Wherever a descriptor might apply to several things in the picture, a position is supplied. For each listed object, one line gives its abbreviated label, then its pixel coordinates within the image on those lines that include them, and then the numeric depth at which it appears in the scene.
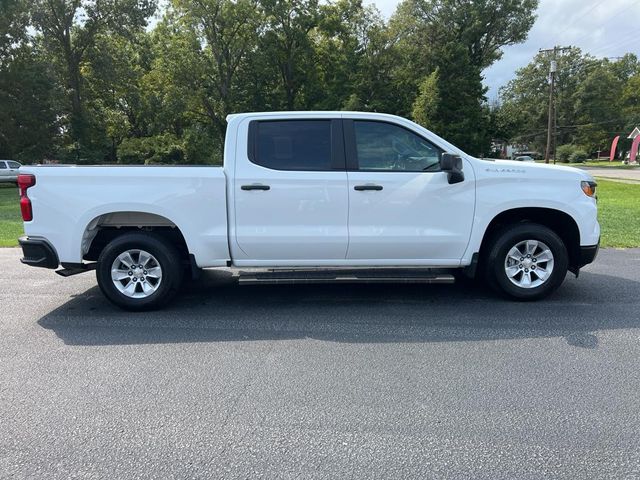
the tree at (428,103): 37.36
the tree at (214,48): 35.31
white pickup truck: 5.25
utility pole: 37.14
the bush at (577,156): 72.75
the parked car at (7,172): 30.25
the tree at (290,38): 36.53
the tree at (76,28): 36.50
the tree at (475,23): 43.06
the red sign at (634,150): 59.07
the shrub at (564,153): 75.56
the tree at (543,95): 81.44
